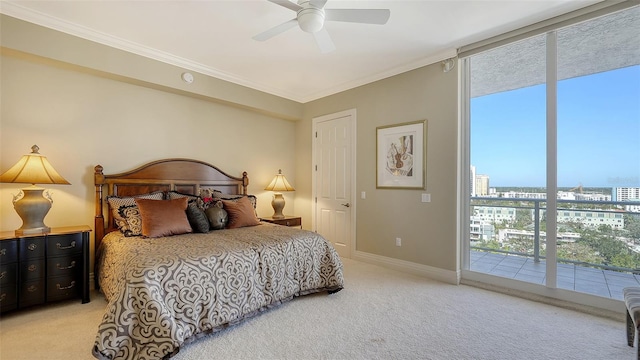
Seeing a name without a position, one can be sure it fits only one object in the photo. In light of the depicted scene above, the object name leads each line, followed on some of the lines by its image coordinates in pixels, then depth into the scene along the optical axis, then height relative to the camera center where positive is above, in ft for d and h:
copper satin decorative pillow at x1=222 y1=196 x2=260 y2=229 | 11.35 -1.36
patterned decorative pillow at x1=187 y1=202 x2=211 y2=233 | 10.35 -1.44
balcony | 8.56 -2.18
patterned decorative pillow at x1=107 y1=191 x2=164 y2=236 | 9.41 -1.18
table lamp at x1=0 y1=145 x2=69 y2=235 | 8.25 -0.27
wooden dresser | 7.87 -2.63
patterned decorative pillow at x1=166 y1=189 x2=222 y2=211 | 11.40 -0.76
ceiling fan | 7.03 +4.43
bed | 6.01 -2.30
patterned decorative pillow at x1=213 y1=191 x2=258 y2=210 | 12.59 -0.73
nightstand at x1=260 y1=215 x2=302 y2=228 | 14.29 -2.09
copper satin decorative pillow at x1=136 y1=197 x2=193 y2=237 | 9.21 -1.28
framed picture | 12.21 +1.24
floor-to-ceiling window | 8.52 +0.93
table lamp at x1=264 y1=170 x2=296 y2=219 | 15.20 -0.42
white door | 14.92 +0.16
